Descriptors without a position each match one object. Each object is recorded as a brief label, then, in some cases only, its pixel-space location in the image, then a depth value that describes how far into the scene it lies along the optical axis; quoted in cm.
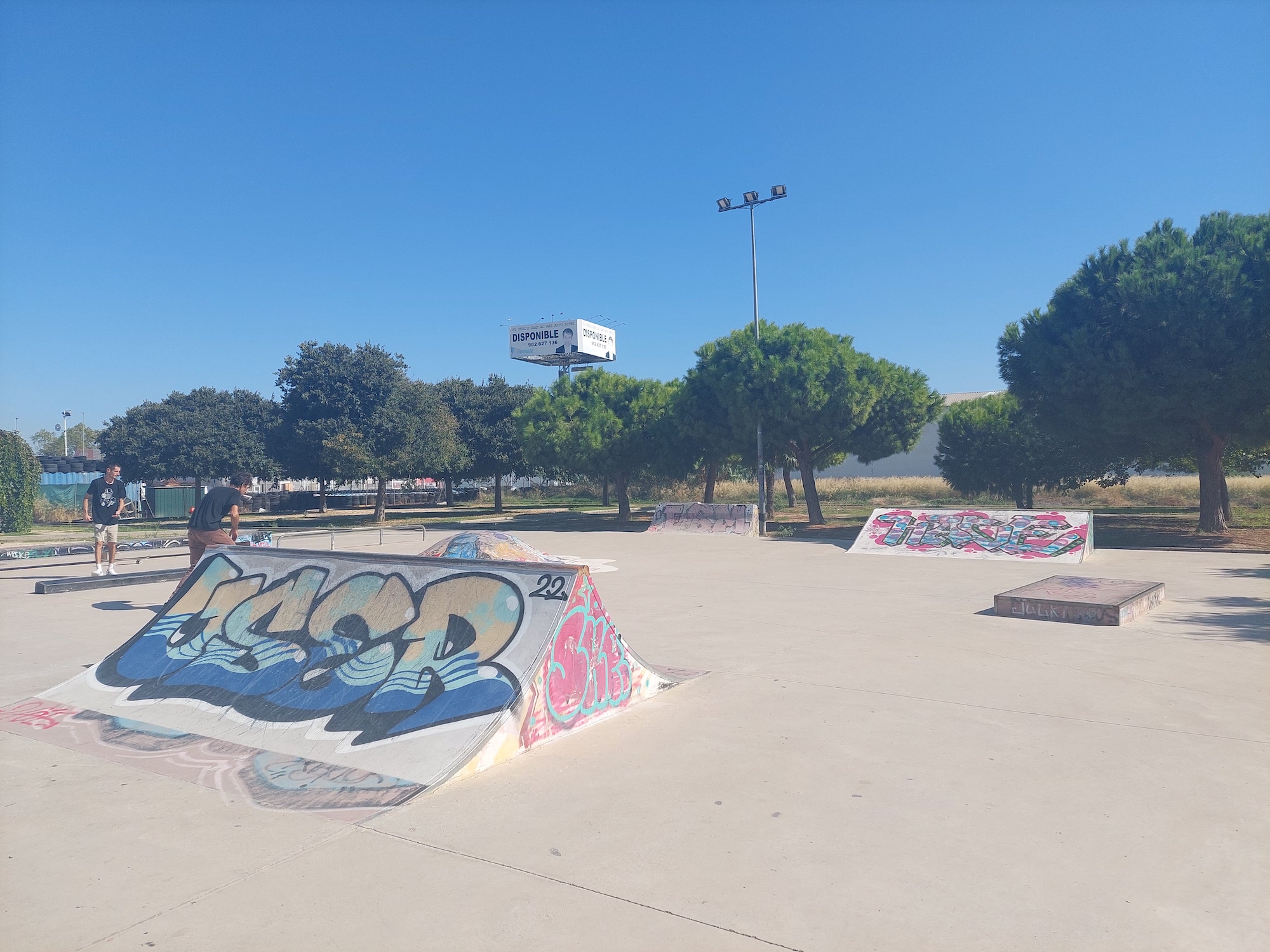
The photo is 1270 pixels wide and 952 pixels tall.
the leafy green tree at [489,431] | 4088
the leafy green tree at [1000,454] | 2789
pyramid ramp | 474
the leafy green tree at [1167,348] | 1758
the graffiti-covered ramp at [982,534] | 1653
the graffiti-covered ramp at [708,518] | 2402
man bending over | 945
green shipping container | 4316
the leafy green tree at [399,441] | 3369
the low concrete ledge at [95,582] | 1232
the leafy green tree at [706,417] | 2669
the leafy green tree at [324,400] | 3419
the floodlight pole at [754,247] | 2462
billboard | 6738
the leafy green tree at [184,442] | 3834
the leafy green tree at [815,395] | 2414
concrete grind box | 917
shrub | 2853
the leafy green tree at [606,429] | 2967
